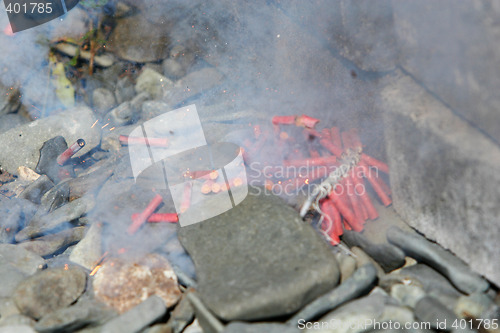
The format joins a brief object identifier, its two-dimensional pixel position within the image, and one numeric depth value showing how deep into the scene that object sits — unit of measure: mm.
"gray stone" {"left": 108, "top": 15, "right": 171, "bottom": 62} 5898
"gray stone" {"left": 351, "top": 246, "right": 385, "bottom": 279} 3474
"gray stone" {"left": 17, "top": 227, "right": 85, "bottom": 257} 3988
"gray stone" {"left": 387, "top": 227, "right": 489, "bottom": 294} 3086
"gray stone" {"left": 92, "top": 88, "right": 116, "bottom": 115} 5879
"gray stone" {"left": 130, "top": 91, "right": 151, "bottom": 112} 5707
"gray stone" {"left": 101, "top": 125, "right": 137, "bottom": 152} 5207
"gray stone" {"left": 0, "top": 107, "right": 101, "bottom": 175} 5223
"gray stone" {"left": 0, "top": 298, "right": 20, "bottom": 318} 3326
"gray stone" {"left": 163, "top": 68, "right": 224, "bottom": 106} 5629
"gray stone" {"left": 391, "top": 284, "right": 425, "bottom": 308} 3062
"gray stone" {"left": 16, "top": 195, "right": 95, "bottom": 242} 4152
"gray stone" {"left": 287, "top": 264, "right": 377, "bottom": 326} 2959
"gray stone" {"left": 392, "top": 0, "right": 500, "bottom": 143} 2615
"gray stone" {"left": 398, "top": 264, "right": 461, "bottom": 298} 3133
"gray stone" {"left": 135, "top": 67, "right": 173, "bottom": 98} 5855
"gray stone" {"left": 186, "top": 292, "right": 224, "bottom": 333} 2910
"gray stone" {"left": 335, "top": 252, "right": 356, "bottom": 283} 3314
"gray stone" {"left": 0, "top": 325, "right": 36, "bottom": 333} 3074
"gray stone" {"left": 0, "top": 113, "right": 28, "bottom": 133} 5781
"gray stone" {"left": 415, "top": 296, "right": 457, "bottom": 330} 2861
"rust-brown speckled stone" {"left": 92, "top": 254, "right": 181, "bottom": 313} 3393
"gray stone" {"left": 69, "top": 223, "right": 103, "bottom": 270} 3820
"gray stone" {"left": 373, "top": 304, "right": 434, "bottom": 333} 2932
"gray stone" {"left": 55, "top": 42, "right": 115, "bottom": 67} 6129
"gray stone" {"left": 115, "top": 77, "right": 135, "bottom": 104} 5926
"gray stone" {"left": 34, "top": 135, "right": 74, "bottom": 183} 4910
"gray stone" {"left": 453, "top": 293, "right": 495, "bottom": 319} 2918
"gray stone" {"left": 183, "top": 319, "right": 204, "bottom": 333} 3114
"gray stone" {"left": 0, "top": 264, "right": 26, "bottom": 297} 3514
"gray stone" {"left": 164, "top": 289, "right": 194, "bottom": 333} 3152
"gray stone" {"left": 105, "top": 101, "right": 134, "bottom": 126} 5629
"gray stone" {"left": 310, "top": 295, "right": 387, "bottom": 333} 2863
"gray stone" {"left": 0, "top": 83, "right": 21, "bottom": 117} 5789
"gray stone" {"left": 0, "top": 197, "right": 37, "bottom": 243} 4230
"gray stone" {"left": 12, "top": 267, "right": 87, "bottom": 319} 3332
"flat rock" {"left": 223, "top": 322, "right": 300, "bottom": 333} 2748
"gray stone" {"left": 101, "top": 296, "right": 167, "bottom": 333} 3035
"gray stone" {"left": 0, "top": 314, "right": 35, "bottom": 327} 3200
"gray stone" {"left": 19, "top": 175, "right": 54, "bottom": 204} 4633
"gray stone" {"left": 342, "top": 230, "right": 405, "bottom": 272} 3412
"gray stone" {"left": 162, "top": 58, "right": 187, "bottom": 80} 5875
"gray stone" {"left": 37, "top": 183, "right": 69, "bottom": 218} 4438
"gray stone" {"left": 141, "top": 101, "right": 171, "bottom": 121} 5461
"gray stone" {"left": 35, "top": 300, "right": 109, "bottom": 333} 3062
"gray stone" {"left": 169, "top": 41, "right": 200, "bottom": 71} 5785
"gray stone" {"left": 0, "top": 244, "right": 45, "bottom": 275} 3738
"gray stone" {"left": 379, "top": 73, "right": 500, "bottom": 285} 2869
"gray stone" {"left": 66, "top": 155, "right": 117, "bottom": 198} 4566
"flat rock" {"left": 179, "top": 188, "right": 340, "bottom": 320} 2928
